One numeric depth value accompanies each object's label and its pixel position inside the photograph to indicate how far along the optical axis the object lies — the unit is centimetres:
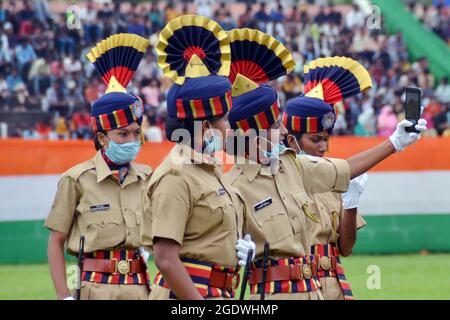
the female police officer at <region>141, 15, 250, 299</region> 561
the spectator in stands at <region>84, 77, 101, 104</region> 2102
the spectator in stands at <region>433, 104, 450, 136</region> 2183
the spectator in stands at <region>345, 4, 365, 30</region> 2494
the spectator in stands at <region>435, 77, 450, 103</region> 2346
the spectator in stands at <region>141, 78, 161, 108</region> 2125
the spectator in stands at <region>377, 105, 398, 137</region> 2070
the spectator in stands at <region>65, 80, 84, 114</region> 2097
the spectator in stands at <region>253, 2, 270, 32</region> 2471
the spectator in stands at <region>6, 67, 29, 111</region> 2126
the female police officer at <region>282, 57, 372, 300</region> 751
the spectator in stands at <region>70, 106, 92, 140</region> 2016
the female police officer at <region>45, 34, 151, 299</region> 732
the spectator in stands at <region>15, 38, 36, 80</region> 2169
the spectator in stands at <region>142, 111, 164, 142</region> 1975
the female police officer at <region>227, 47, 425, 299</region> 655
